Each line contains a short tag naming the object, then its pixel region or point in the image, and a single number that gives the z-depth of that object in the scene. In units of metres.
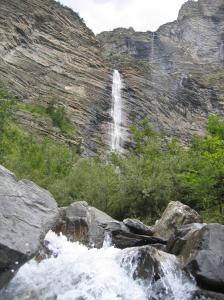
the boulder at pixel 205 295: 5.65
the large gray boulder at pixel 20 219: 4.86
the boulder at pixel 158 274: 5.75
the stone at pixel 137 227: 8.10
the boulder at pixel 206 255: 5.80
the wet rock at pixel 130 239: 7.69
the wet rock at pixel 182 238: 6.56
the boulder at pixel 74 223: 7.31
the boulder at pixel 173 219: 8.24
